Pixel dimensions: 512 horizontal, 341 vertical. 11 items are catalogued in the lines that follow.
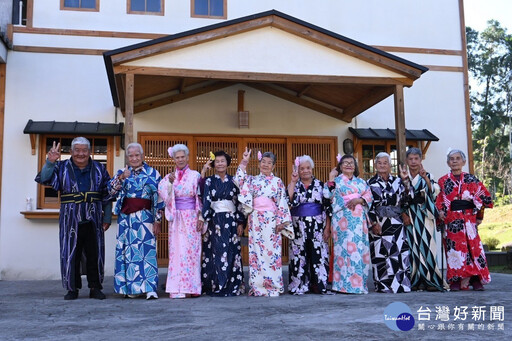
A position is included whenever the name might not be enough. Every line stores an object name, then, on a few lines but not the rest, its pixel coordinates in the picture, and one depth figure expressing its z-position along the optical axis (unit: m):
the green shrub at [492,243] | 13.28
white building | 6.50
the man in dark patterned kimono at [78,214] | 5.07
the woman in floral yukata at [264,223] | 5.36
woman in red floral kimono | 5.60
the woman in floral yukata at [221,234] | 5.34
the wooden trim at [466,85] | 8.80
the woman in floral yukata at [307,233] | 5.50
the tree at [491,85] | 22.12
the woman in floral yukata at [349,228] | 5.42
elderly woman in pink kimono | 5.27
